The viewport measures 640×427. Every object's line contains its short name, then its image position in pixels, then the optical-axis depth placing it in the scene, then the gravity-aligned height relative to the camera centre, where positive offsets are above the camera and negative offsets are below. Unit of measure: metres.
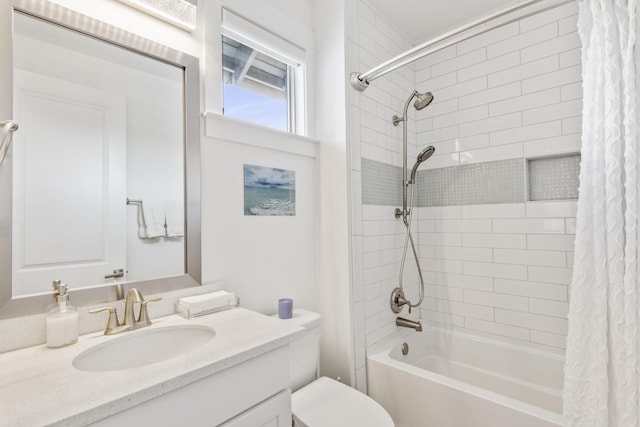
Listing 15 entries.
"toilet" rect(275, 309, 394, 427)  1.31 -0.81
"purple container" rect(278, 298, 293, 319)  1.57 -0.43
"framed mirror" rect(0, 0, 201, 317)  1.01 +0.23
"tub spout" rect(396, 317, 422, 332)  1.97 -0.67
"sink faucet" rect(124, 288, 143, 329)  1.12 -0.29
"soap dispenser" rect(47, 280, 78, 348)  0.95 -0.30
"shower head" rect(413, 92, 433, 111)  1.92 +0.73
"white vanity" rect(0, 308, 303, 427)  0.67 -0.37
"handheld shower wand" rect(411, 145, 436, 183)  2.16 +0.43
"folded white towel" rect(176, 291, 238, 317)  1.23 -0.32
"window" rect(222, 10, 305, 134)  1.62 +0.83
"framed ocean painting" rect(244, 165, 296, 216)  1.61 +0.17
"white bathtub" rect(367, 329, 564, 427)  1.38 -0.89
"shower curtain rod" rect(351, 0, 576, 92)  1.21 +0.80
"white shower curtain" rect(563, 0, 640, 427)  1.10 -0.10
